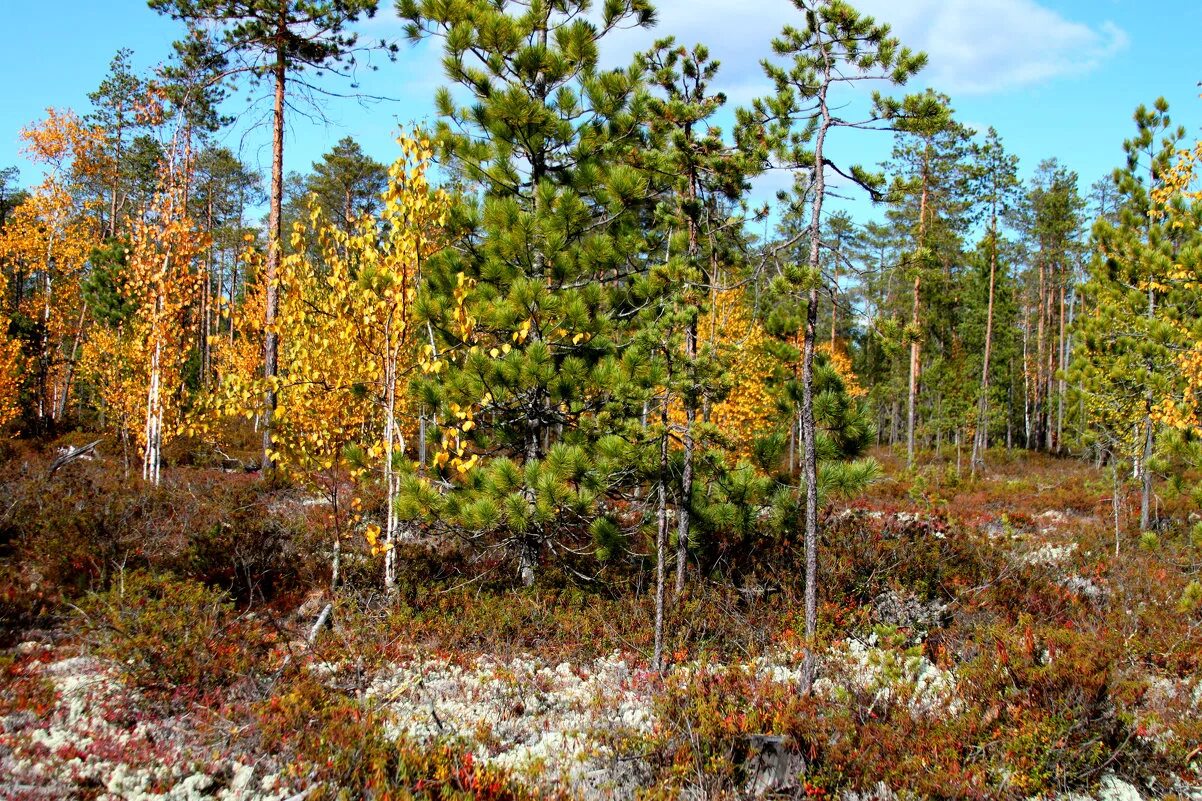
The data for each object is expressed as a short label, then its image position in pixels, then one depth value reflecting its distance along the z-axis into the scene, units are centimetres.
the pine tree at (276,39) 1292
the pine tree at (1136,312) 1076
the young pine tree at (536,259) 730
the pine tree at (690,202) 607
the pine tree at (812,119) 554
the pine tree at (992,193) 2570
